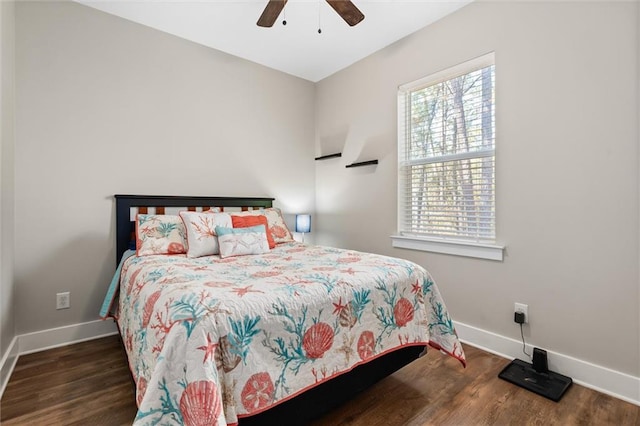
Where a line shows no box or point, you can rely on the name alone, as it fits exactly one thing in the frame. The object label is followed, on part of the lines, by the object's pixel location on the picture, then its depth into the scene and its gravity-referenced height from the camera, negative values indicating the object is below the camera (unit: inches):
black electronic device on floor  71.3 -41.1
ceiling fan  79.5 +54.0
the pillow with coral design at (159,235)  92.0 -6.1
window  95.0 +18.2
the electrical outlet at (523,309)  85.4 -27.2
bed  42.5 -20.5
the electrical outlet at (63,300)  95.0 -26.1
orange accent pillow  104.6 -2.7
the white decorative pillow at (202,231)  92.3 -5.2
